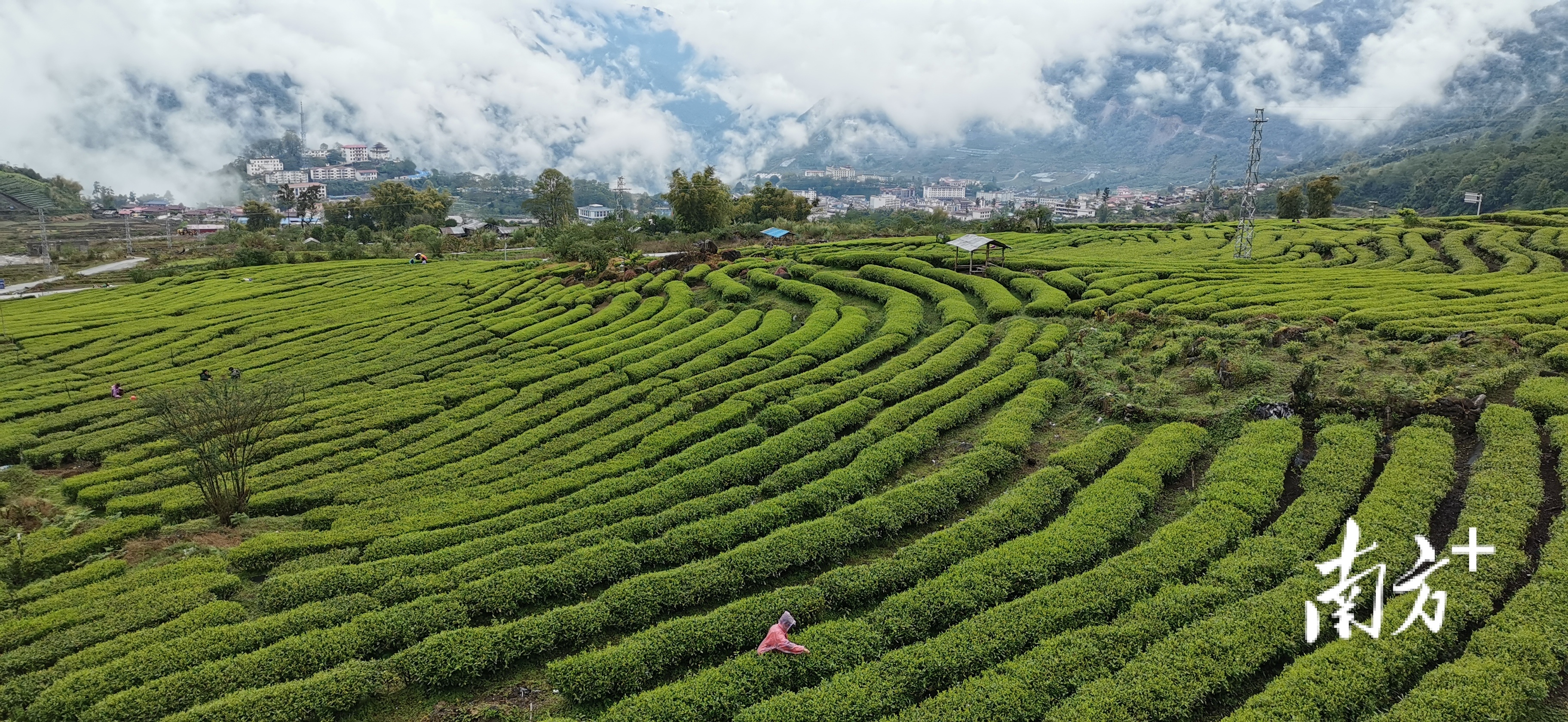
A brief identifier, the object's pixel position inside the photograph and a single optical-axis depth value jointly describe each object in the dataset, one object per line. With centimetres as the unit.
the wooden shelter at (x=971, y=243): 3472
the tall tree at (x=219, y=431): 1542
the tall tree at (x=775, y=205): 7431
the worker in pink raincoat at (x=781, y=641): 991
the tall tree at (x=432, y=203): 9031
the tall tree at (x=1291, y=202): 6631
